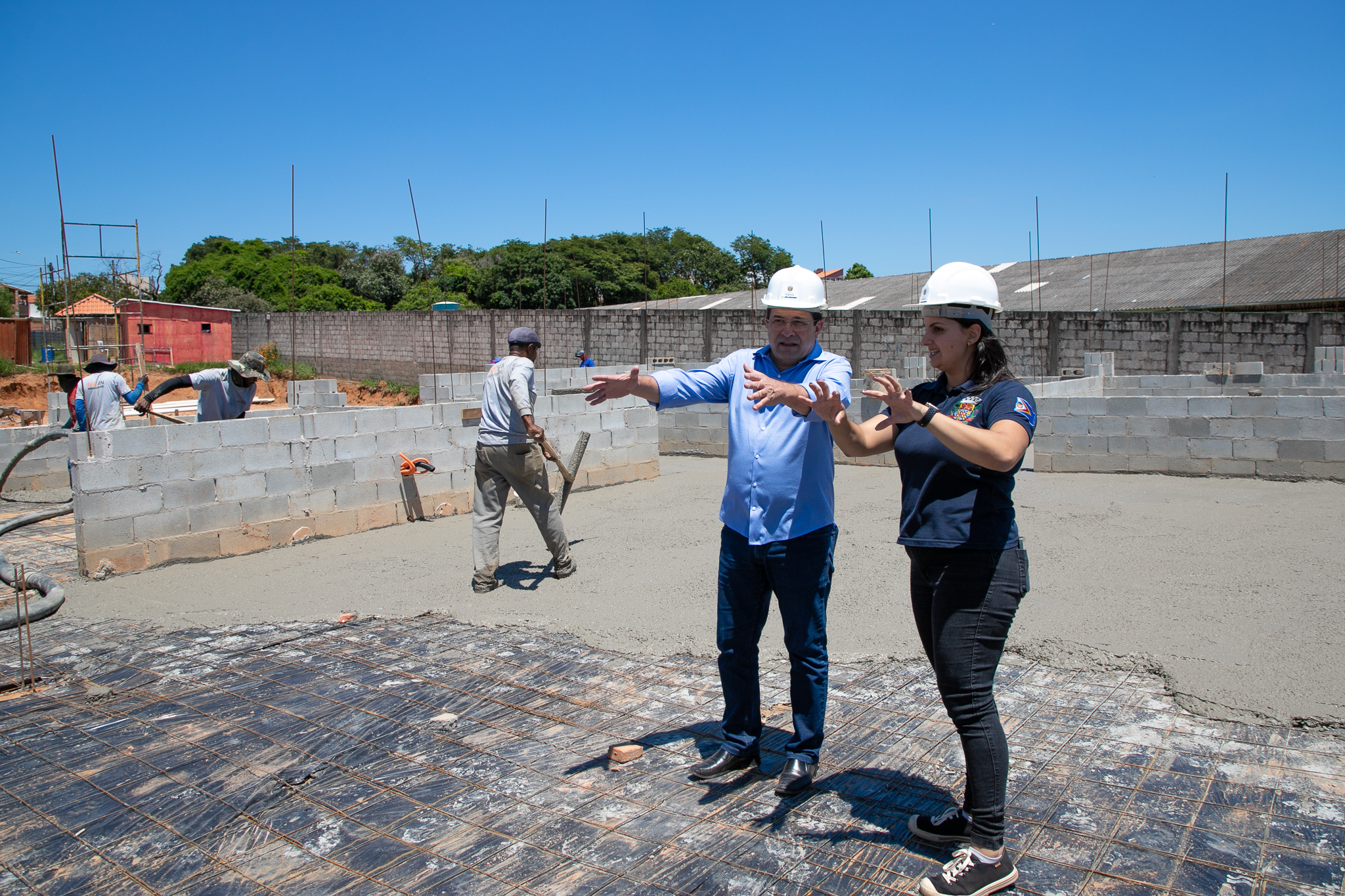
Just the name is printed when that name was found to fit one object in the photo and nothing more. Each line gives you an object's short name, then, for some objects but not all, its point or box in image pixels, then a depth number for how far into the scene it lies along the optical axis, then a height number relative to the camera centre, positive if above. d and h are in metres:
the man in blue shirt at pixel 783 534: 2.80 -0.54
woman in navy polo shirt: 2.21 -0.44
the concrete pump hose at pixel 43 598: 4.91 -1.23
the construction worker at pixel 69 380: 8.72 +0.11
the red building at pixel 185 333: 30.31 +2.02
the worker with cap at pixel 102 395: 7.94 -0.04
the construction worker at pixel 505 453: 5.66 -0.49
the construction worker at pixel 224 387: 7.29 +0.00
